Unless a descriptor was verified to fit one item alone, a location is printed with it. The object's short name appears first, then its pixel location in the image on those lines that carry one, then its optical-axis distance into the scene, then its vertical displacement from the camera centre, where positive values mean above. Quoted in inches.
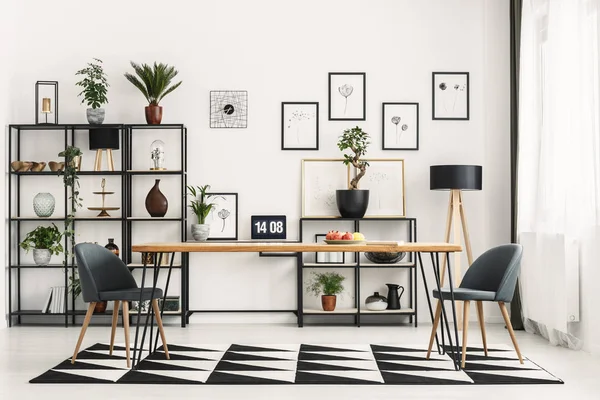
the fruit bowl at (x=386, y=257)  243.4 -20.8
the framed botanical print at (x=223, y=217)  253.1 -6.5
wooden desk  173.2 -12.4
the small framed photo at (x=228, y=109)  254.7 +33.9
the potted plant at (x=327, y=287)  245.3 -32.0
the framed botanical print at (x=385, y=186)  253.0 +4.8
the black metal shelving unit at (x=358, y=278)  242.8 -28.8
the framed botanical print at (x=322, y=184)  253.3 +5.7
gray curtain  238.1 +28.3
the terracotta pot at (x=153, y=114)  244.2 +30.9
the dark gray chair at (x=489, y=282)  171.8 -22.6
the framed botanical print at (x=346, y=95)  255.4 +39.2
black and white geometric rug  158.2 -42.5
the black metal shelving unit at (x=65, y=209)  245.0 -3.3
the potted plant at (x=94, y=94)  243.1 +38.2
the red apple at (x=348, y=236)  182.1 -10.0
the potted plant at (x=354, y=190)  242.1 +3.3
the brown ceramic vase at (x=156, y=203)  245.4 -1.2
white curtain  192.2 +11.5
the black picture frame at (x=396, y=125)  255.3 +27.9
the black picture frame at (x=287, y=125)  254.7 +28.4
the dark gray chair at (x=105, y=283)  173.0 -22.3
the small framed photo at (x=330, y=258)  245.6 -21.3
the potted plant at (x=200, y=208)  243.4 -3.1
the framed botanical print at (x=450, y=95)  255.8 +39.1
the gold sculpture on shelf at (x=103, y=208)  245.9 -3.0
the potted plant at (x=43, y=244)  244.1 -15.7
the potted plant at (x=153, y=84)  243.4 +41.6
